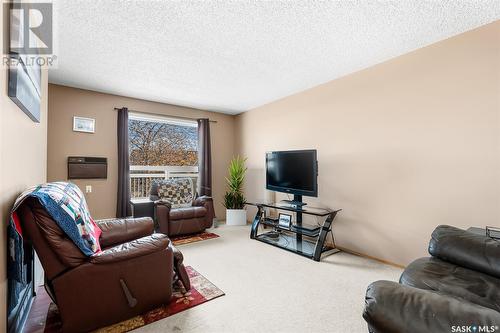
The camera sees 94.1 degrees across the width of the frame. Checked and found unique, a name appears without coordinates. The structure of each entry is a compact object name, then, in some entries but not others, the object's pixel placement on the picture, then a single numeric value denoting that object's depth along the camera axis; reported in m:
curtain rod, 4.30
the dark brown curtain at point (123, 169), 3.93
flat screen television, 3.23
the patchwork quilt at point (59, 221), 1.29
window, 4.35
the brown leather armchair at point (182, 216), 3.70
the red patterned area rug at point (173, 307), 1.68
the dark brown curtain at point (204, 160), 4.81
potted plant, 4.65
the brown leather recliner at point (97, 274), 1.39
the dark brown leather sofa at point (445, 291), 0.62
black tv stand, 3.00
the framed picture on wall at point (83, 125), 3.70
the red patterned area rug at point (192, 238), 3.64
